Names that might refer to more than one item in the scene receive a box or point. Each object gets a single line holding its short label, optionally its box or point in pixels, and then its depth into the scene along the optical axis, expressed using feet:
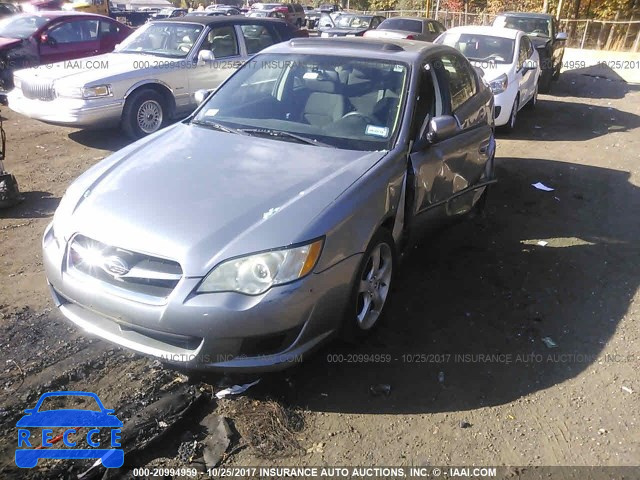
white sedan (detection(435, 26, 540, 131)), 30.73
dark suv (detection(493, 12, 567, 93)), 45.60
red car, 34.65
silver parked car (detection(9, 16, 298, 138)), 25.50
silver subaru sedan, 9.15
